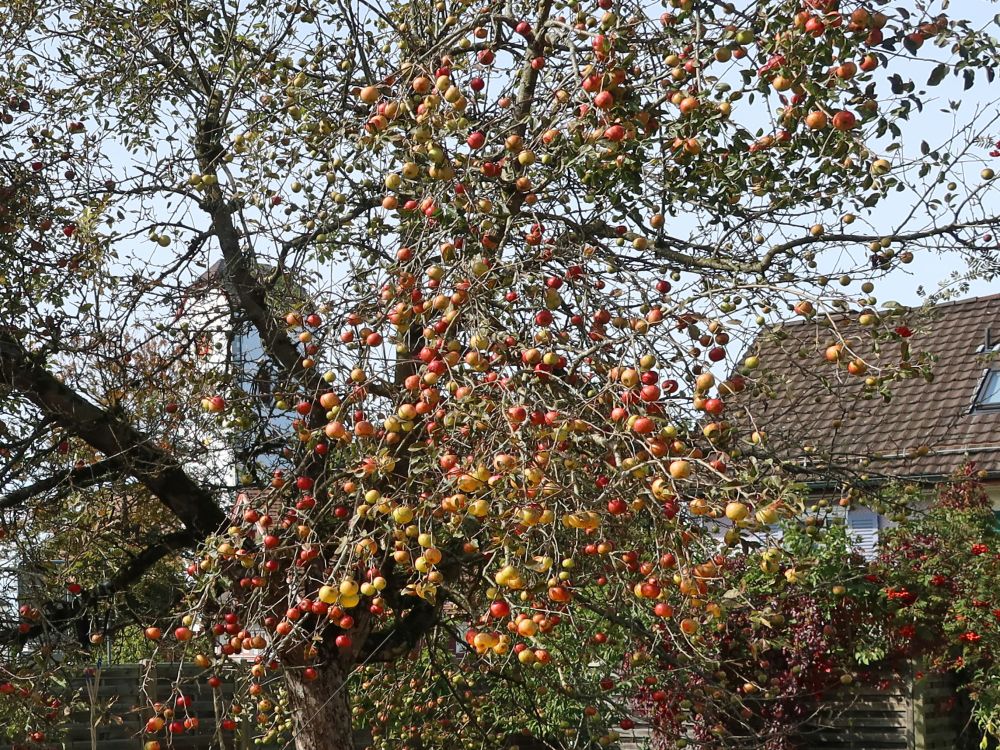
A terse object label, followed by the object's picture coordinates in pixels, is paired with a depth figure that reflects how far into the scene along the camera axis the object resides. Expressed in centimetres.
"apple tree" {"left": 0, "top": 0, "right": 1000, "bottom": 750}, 347
